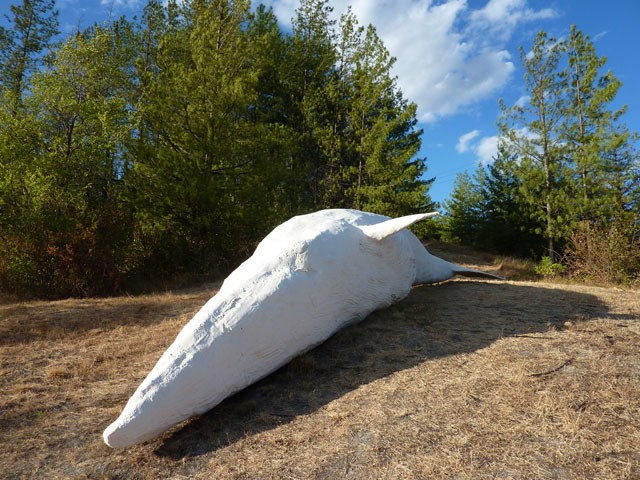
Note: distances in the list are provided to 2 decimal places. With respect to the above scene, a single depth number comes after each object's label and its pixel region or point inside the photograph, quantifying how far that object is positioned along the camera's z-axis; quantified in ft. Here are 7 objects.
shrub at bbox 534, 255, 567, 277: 44.60
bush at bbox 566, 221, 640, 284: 32.24
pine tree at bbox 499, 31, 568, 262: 59.41
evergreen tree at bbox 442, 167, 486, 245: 81.51
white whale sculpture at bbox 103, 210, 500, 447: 9.91
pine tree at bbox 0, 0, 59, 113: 63.86
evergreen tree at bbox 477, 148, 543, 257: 71.11
